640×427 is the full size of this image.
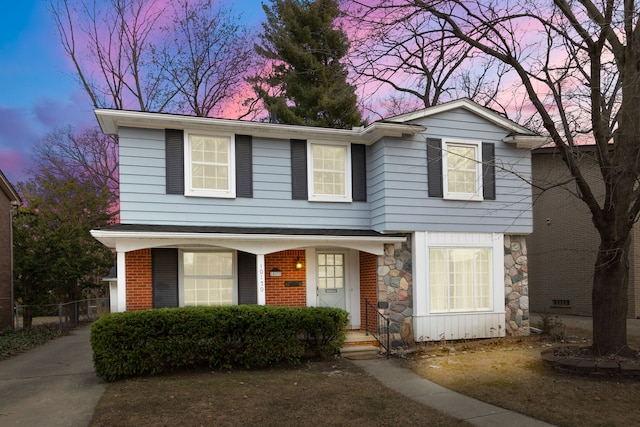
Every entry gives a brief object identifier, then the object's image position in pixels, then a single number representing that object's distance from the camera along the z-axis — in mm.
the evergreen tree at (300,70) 20500
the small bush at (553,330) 11615
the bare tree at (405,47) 8477
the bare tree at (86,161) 23719
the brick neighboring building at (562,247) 17000
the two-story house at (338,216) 9984
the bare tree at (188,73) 20875
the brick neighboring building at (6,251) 16016
